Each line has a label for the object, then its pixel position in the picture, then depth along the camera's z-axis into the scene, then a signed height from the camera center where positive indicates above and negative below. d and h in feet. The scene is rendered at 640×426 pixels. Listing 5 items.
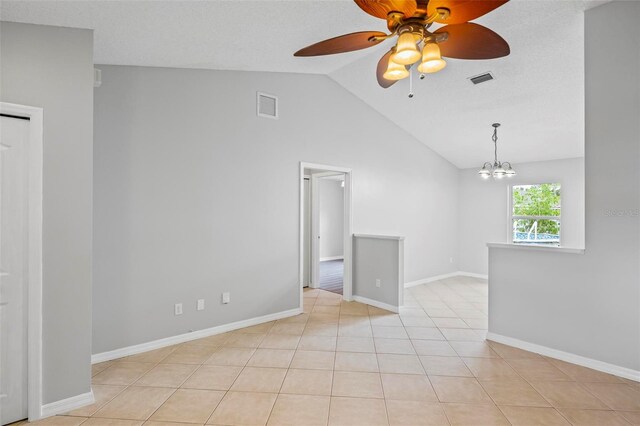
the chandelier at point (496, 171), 15.45 +2.04
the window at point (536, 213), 19.72 +0.02
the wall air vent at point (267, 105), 13.08 +4.43
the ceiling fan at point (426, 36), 5.05 +3.20
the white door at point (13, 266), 6.84 -1.19
